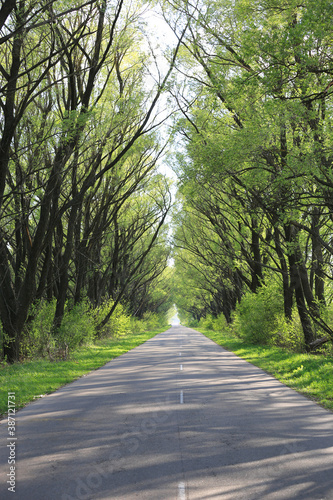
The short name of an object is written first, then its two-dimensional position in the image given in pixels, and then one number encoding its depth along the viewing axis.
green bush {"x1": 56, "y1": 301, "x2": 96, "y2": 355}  19.41
